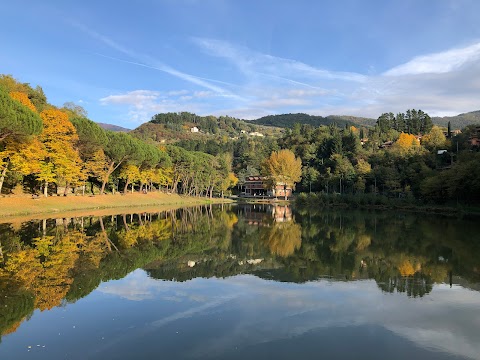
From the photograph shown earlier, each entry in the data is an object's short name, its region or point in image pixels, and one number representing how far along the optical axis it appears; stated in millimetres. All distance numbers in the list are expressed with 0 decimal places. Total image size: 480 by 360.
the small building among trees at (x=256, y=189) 104375
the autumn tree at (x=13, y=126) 30828
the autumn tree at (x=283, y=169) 91250
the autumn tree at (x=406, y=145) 75494
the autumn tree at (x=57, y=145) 41688
